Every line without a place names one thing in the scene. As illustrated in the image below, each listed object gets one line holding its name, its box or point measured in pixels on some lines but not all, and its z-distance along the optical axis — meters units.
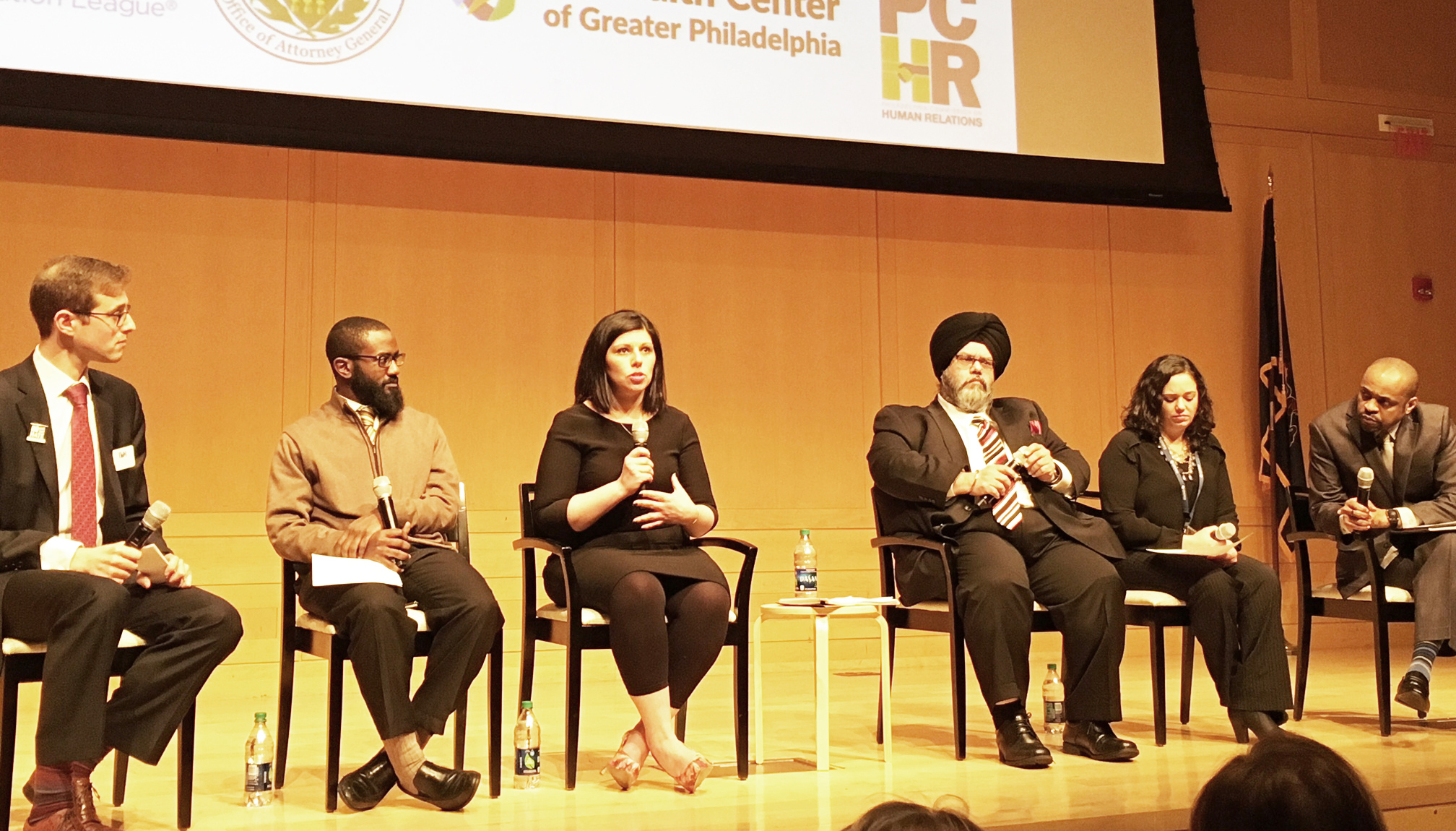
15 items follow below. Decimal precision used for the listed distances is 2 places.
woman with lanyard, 3.76
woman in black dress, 3.27
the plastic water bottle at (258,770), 3.11
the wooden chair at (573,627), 3.30
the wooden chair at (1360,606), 3.94
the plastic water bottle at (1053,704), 4.16
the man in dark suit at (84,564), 2.69
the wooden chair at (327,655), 3.09
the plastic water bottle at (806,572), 3.93
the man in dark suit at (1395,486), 3.94
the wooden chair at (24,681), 2.68
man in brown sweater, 3.03
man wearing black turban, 3.60
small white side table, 3.52
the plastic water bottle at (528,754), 3.32
